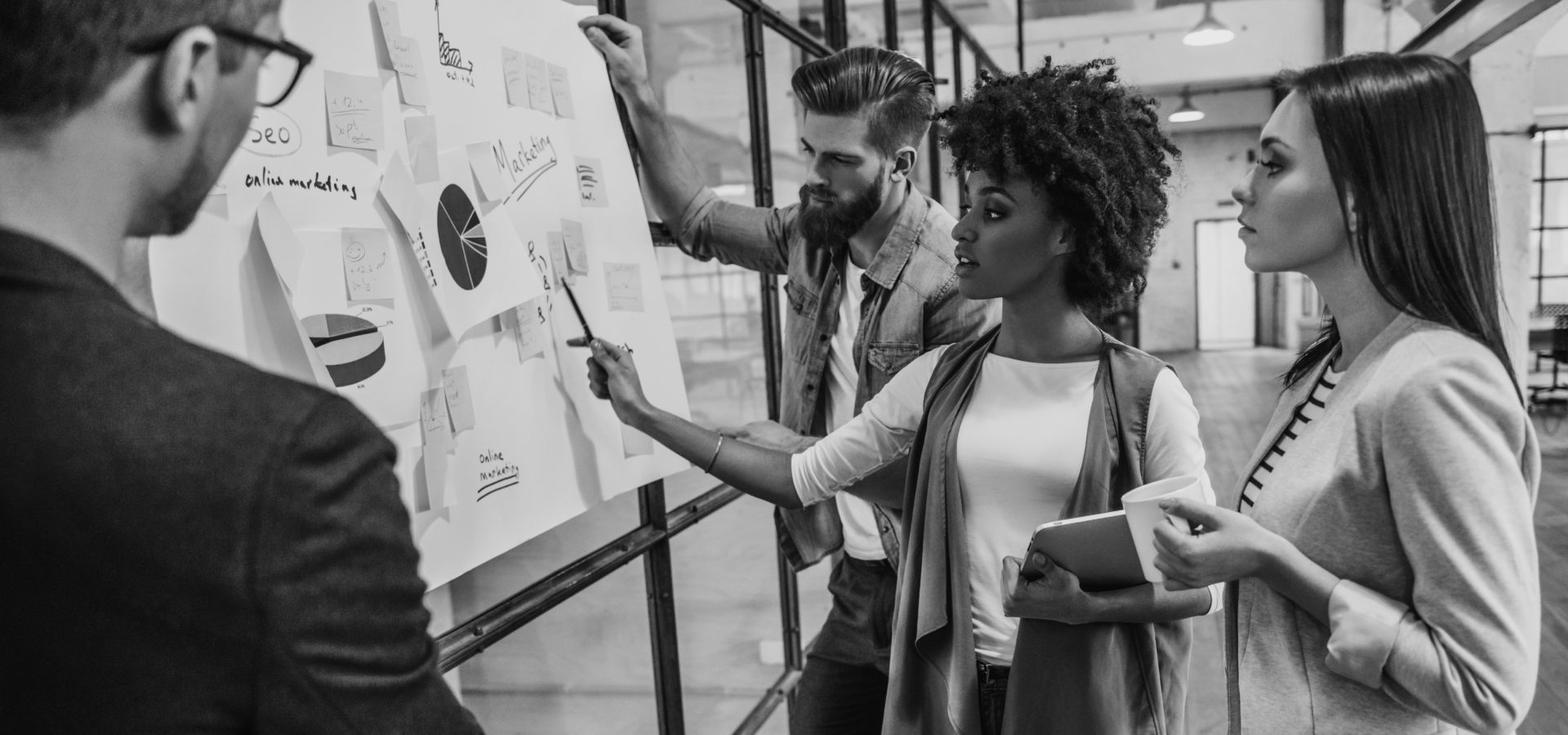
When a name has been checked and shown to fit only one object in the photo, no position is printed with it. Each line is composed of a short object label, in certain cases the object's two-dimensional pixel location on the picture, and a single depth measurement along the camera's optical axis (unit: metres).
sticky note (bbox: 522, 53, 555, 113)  1.57
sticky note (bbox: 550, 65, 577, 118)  1.63
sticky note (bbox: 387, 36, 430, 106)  1.29
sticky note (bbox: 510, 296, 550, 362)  1.50
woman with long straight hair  0.94
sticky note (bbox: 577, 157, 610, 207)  1.68
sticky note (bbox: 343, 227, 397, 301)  1.19
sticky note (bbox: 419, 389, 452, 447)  1.29
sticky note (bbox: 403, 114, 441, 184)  1.31
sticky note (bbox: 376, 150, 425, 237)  1.26
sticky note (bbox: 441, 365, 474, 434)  1.34
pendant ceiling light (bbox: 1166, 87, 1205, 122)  10.79
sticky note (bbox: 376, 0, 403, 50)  1.26
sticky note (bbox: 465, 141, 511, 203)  1.42
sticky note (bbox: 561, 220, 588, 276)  1.63
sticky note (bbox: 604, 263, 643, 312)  1.73
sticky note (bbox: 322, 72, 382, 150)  1.18
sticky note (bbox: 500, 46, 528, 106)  1.51
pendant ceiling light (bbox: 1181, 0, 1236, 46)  8.34
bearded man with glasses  0.46
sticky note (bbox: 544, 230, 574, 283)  1.59
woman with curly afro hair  1.38
